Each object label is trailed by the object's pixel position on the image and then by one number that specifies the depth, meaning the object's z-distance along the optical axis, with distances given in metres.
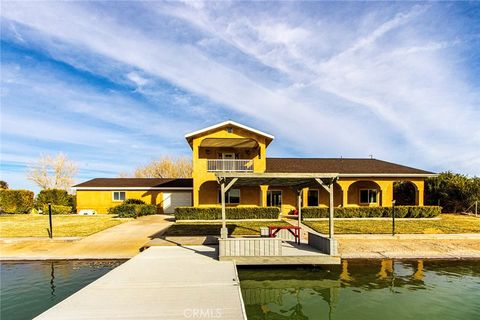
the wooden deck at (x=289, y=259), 11.23
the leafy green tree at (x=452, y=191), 28.12
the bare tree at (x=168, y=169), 60.75
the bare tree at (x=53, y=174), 53.31
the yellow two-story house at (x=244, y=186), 25.94
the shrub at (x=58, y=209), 29.66
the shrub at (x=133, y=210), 26.17
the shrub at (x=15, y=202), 30.30
